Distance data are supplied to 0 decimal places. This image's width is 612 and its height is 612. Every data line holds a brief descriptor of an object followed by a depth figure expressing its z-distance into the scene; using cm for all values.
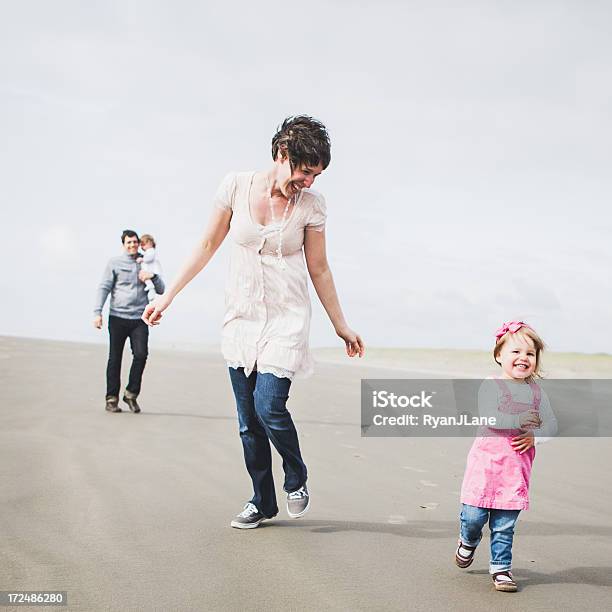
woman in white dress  441
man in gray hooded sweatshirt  981
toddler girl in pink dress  386
